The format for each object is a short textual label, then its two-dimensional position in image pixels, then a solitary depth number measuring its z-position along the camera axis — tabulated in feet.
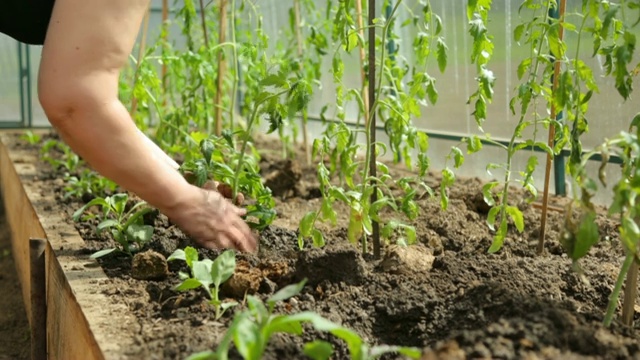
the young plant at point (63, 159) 14.44
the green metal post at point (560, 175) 12.20
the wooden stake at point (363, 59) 10.17
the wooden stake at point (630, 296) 5.93
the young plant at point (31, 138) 17.96
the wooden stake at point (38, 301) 7.77
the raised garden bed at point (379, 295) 4.92
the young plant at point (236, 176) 8.12
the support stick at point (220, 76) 12.50
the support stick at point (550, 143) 7.50
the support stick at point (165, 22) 14.65
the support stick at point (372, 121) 7.65
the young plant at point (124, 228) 8.09
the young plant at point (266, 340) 4.26
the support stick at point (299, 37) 15.47
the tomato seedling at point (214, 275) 6.04
